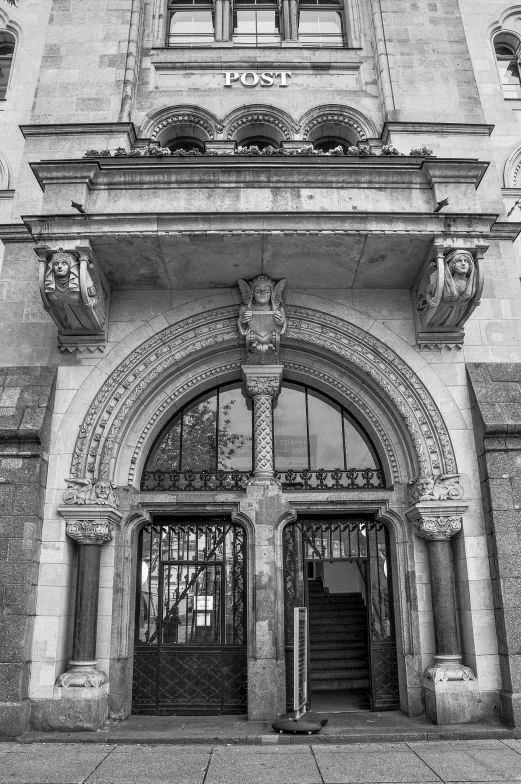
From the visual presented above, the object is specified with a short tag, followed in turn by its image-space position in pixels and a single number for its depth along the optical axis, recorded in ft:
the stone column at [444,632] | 27.84
